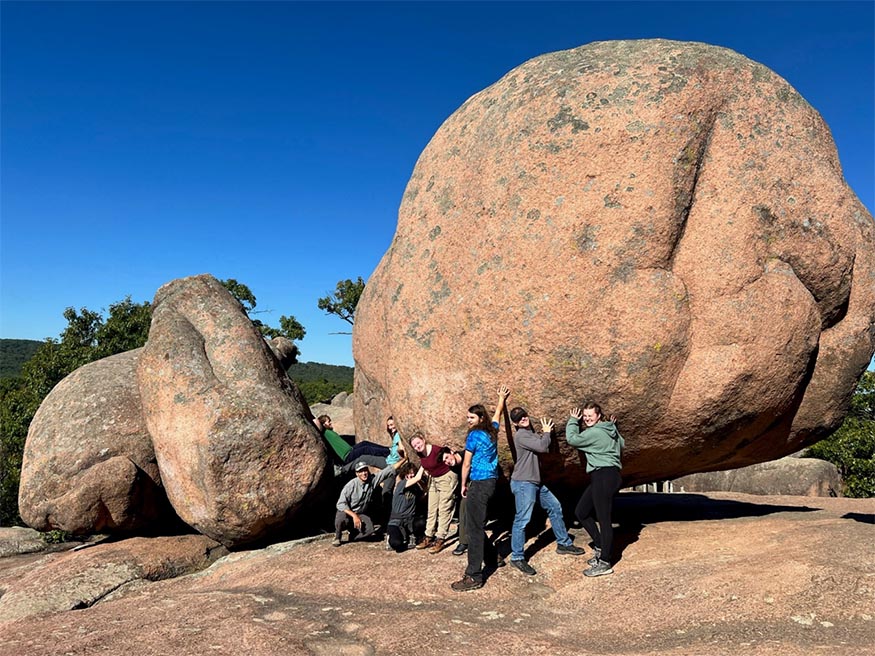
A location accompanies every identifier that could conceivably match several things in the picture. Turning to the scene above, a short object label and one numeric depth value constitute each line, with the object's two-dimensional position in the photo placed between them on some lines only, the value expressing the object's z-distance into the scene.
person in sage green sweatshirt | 6.44
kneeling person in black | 7.82
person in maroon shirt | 7.57
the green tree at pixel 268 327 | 32.03
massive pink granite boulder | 6.63
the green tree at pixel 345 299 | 35.53
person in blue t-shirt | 6.32
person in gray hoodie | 6.79
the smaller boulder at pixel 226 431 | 8.15
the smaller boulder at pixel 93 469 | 8.98
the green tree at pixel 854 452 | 15.56
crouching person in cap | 8.08
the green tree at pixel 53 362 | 16.45
